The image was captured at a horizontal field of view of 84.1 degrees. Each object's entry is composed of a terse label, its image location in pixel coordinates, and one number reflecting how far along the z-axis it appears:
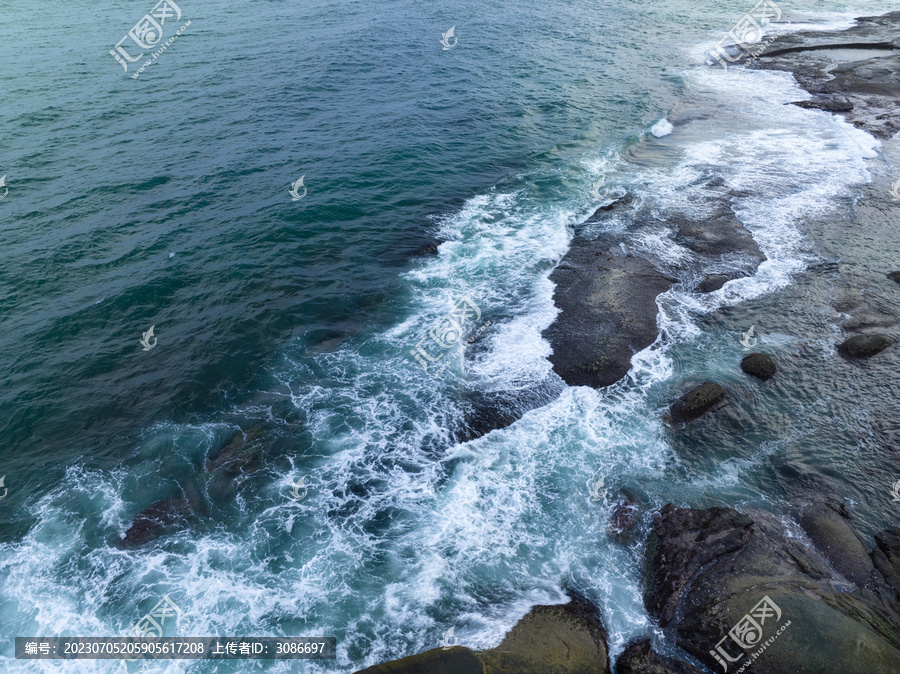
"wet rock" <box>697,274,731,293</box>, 30.31
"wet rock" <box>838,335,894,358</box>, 25.73
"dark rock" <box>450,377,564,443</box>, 23.70
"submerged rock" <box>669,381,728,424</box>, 23.47
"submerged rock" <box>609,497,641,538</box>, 19.77
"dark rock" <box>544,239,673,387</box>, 26.08
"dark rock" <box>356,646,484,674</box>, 15.38
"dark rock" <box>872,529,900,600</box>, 17.28
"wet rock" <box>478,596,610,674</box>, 15.62
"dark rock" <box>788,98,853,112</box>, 49.75
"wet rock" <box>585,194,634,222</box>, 36.88
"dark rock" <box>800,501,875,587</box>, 17.65
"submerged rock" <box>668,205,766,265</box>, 32.66
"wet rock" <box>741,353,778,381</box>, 25.03
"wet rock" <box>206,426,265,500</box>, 21.81
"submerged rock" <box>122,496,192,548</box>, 20.17
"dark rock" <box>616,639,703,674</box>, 15.78
